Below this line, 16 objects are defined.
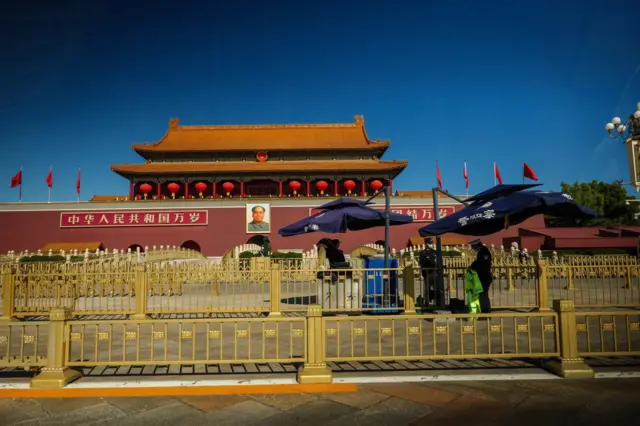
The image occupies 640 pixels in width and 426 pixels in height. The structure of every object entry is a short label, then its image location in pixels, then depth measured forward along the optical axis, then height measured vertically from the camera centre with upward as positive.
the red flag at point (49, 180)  30.44 +5.92
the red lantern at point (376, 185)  31.61 +5.37
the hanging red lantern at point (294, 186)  30.85 +5.27
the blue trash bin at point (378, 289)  8.66 -0.74
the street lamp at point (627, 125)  16.39 +5.14
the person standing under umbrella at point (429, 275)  8.78 -0.46
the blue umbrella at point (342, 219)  9.14 +0.84
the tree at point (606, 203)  39.81 +4.81
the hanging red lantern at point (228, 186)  30.83 +5.34
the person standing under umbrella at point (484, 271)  7.82 -0.35
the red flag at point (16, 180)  29.31 +5.77
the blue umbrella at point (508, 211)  6.42 +0.67
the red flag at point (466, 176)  33.69 +6.40
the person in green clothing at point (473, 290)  7.79 -0.69
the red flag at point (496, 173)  31.38 +6.08
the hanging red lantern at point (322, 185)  30.95 +5.31
